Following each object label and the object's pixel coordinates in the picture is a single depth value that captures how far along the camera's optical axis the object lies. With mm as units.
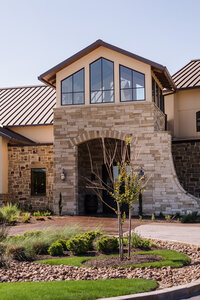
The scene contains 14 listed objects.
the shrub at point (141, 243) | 10219
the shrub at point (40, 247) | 9858
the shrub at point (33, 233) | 11156
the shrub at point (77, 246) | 9656
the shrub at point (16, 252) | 9172
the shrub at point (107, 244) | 9773
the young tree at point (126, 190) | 9188
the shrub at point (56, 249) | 9631
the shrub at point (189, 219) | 16906
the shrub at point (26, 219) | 17408
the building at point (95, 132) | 19859
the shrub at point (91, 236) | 10180
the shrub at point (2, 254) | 8492
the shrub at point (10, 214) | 17245
